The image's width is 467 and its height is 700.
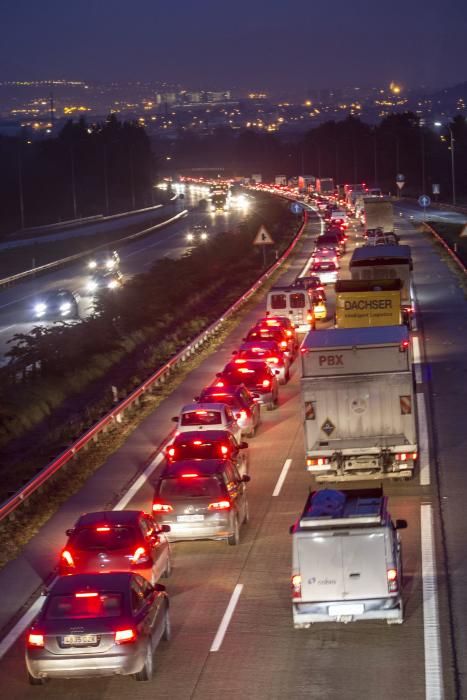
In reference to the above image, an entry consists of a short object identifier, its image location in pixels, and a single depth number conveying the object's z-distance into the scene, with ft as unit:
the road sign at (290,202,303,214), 439.71
